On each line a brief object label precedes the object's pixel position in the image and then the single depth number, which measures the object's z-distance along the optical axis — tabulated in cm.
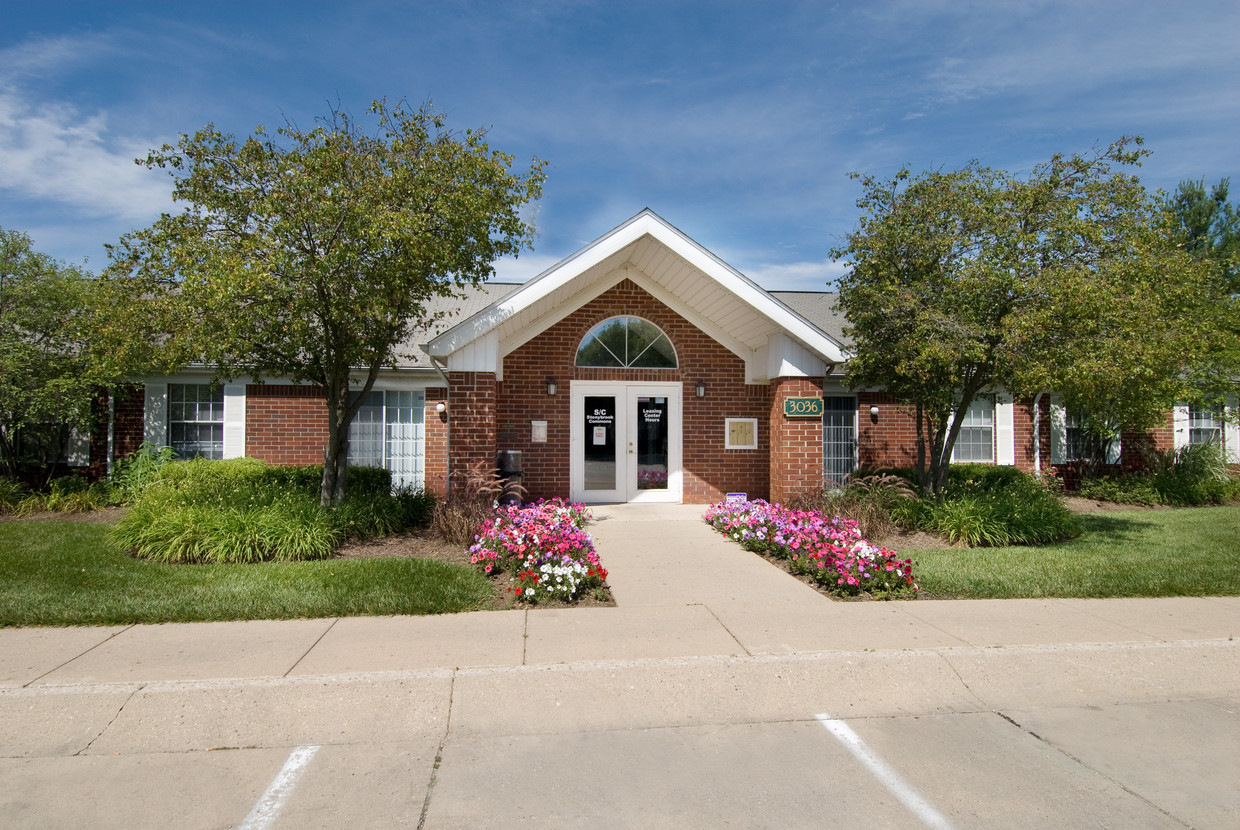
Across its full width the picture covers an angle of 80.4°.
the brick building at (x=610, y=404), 1129
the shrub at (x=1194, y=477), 1432
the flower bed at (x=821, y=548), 708
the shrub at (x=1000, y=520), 961
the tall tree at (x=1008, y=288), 851
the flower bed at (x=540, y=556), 657
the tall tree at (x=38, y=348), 1141
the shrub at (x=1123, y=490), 1424
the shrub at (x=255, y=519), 805
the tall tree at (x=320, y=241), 768
